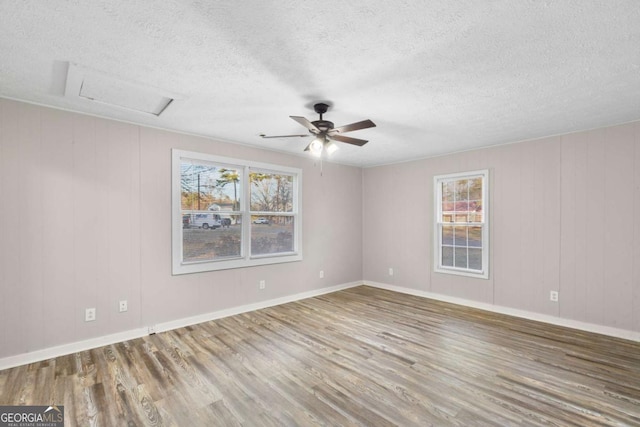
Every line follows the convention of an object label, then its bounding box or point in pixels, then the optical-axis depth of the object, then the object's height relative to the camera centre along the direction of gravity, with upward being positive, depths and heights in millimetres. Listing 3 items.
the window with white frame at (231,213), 3984 +6
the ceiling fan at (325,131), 2762 +809
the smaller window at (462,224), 4715 -177
